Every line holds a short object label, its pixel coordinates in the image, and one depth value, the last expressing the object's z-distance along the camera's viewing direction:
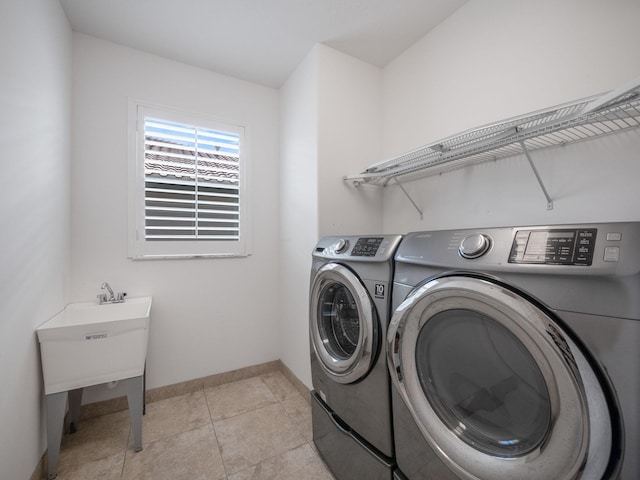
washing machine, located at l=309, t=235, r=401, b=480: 1.06
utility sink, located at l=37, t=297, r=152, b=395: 1.31
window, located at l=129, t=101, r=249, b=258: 1.92
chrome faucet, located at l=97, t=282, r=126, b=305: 1.77
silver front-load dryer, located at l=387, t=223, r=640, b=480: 0.54
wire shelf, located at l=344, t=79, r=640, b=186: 0.80
